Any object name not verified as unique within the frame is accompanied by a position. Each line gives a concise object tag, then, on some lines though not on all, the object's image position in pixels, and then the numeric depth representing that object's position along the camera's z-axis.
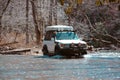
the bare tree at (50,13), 52.44
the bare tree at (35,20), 48.34
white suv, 30.17
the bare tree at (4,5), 49.77
